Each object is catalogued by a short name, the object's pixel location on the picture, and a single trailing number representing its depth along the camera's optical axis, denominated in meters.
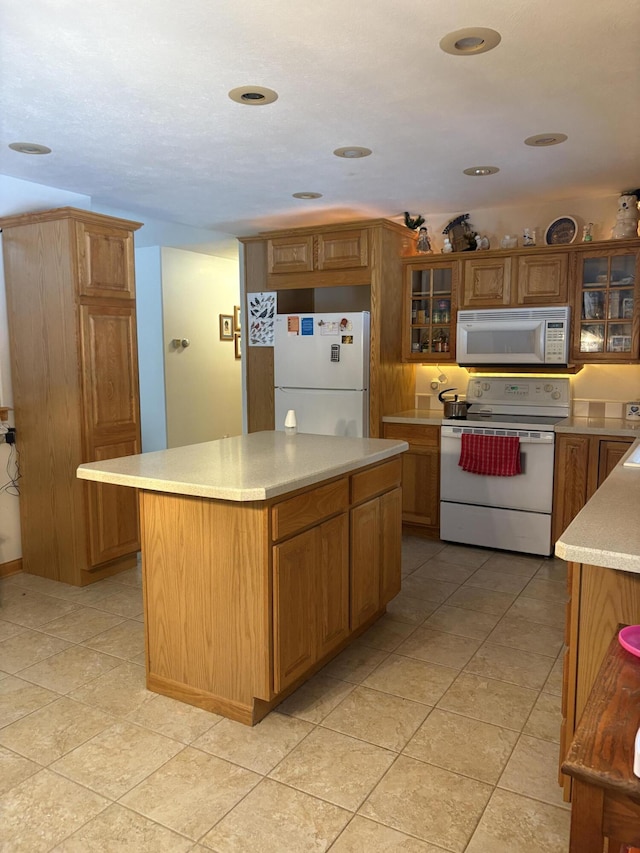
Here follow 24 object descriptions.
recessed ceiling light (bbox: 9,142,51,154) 3.19
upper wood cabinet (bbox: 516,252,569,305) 4.19
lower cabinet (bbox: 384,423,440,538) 4.46
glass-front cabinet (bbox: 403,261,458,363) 4.62
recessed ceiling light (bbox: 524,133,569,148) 3.07
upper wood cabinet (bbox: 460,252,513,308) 4.38
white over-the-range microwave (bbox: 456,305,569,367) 4.19
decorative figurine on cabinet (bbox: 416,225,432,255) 4.78
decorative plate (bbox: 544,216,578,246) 4.32
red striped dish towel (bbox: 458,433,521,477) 4.06
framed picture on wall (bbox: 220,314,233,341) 6.93
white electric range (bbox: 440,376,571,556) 4.05
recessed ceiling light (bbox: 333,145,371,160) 3.29
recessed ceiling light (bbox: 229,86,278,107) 2.55
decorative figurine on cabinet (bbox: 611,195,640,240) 4.02
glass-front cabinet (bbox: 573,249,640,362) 4.05
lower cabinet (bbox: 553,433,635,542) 3.89
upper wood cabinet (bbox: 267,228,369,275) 4.50
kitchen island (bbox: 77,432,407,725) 2.20
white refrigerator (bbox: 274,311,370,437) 4.52
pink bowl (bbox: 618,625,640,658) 1.31
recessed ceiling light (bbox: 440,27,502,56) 2.11
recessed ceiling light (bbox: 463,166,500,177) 3.63
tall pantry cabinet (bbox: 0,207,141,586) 3.51
